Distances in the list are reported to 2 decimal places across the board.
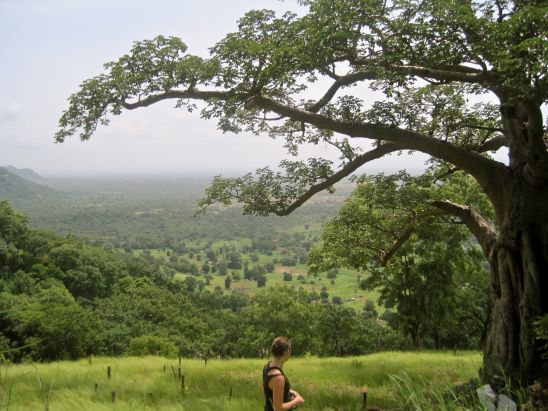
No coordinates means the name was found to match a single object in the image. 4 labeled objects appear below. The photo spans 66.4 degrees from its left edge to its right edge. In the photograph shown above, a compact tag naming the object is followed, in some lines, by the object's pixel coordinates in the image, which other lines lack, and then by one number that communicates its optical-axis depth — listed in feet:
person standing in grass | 13.64
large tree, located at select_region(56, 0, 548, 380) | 20.26
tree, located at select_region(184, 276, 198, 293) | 297.08
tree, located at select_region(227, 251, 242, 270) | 429.79
